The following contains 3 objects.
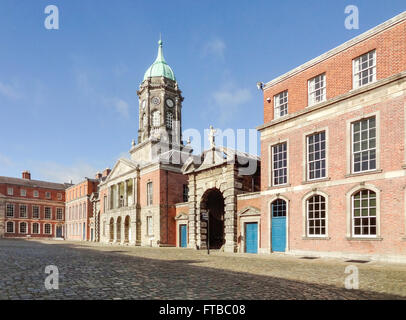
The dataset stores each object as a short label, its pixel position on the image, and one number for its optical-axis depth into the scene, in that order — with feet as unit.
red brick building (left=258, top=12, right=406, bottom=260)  54.13
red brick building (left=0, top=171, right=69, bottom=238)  233.55
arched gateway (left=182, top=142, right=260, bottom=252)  84.94
